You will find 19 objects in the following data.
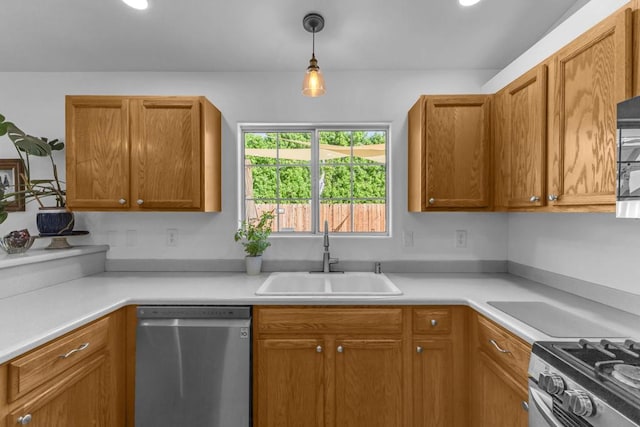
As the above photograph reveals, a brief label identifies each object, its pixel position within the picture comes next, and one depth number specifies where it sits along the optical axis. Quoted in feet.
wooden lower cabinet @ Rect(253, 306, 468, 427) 5.51
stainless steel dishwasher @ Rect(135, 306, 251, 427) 5.40
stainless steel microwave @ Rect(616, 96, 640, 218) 3.23
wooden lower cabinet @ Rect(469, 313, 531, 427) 4.17
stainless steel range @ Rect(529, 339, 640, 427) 2.62
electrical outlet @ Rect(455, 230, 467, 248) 7.75
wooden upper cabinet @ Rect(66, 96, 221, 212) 6.57
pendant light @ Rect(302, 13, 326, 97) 5.32
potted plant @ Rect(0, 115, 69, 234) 6.66
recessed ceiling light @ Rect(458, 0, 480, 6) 6.13
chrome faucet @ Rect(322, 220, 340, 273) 7.41
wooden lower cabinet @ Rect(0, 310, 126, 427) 3.62
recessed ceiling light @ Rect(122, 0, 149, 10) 6.20
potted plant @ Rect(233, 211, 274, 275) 7.34
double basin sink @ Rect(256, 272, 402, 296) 7.25
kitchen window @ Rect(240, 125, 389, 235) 8.14
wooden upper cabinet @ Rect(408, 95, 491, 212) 6.54
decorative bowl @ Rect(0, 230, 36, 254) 5.96
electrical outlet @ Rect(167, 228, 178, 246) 7.82
